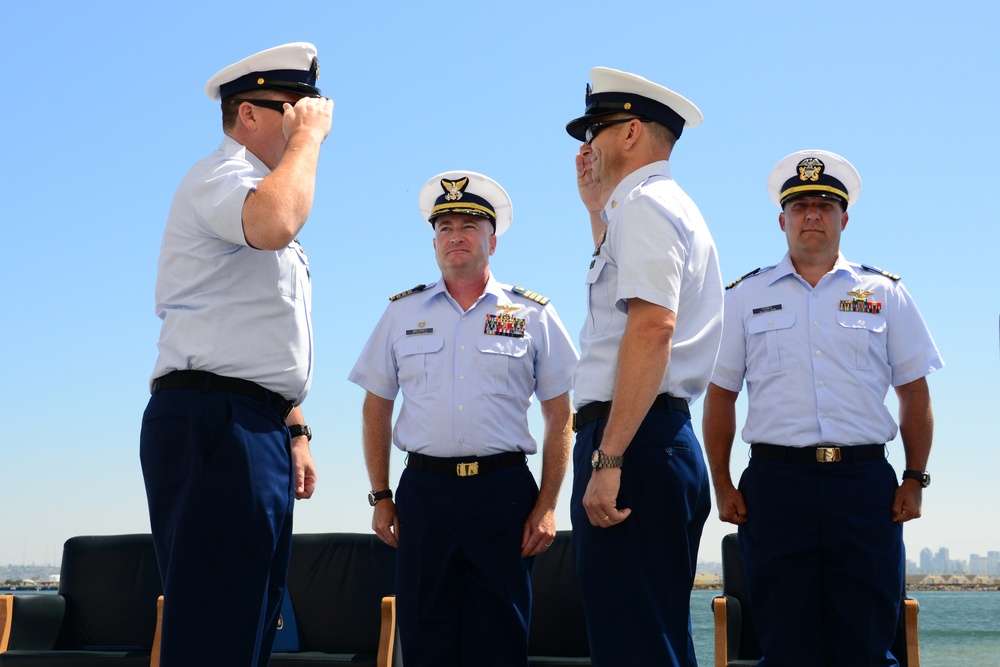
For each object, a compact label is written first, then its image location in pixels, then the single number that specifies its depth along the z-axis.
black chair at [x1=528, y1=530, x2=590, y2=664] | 4.79
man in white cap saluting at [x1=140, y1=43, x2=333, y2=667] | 2.02
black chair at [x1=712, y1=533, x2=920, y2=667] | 4.40
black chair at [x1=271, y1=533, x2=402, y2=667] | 5.18
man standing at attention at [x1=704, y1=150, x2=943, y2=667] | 3.32
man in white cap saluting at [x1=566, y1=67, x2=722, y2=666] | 2.20
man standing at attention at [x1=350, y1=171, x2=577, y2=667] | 3.29
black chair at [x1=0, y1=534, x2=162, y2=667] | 5.36
